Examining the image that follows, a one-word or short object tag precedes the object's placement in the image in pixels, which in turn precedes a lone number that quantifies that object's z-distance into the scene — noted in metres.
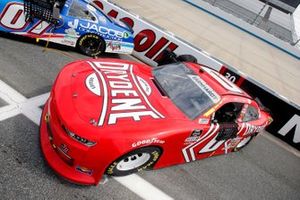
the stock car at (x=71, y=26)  6.99
